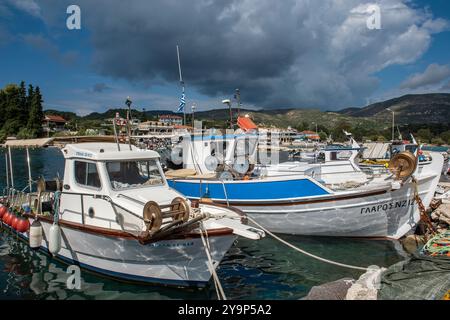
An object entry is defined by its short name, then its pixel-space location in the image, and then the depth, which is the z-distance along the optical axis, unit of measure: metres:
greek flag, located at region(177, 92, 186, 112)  16.83
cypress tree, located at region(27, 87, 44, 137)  89.91
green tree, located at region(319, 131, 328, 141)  114.56
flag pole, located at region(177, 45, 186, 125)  16.72
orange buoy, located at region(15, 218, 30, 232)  10.34
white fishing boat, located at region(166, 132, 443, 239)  11.31
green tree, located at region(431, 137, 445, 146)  101.12
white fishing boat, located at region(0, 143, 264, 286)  7.13
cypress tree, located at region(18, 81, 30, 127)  92.92
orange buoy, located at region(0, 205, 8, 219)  11.85
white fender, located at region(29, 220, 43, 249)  8.66
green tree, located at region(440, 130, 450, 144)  108.57
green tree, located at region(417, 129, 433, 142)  110.06
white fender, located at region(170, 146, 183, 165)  16.27
